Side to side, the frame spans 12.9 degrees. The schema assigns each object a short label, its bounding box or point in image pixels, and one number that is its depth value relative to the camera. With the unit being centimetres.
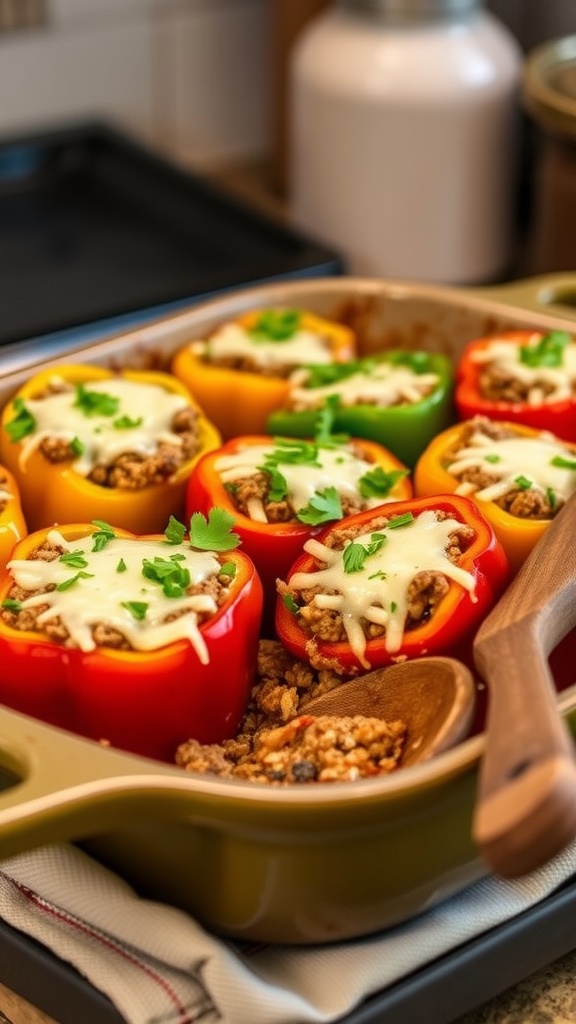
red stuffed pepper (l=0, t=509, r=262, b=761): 85
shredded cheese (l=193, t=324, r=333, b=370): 105
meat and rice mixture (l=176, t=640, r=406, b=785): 82
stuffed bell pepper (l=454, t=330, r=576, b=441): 101
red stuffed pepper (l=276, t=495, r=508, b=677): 87
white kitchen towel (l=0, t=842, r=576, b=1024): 80
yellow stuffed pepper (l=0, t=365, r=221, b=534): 96
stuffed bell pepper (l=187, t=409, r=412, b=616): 93
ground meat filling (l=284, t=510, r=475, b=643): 87
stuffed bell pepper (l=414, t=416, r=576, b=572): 94
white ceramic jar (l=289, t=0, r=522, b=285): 123
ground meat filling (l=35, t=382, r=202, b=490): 96
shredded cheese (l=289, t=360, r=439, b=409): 102
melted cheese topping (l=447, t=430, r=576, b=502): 95
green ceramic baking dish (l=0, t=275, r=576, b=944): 78
